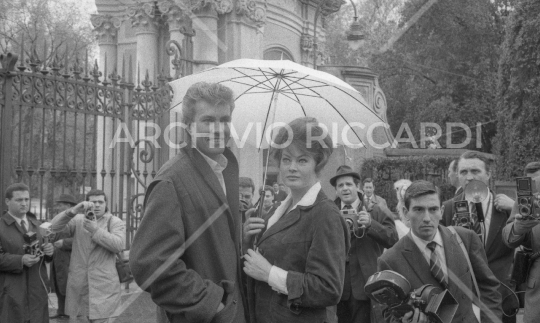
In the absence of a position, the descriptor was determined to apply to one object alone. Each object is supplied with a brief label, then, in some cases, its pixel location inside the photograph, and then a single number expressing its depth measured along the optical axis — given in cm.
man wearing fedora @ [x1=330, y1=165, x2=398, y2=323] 583
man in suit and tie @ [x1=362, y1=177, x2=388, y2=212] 639
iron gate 671
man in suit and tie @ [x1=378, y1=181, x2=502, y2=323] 377
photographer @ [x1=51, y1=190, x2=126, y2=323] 638
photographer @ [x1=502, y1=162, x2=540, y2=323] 468
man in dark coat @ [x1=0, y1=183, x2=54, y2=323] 604
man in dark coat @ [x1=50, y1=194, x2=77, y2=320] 761
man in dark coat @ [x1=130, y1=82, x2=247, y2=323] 262
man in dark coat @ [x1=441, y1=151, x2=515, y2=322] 521
